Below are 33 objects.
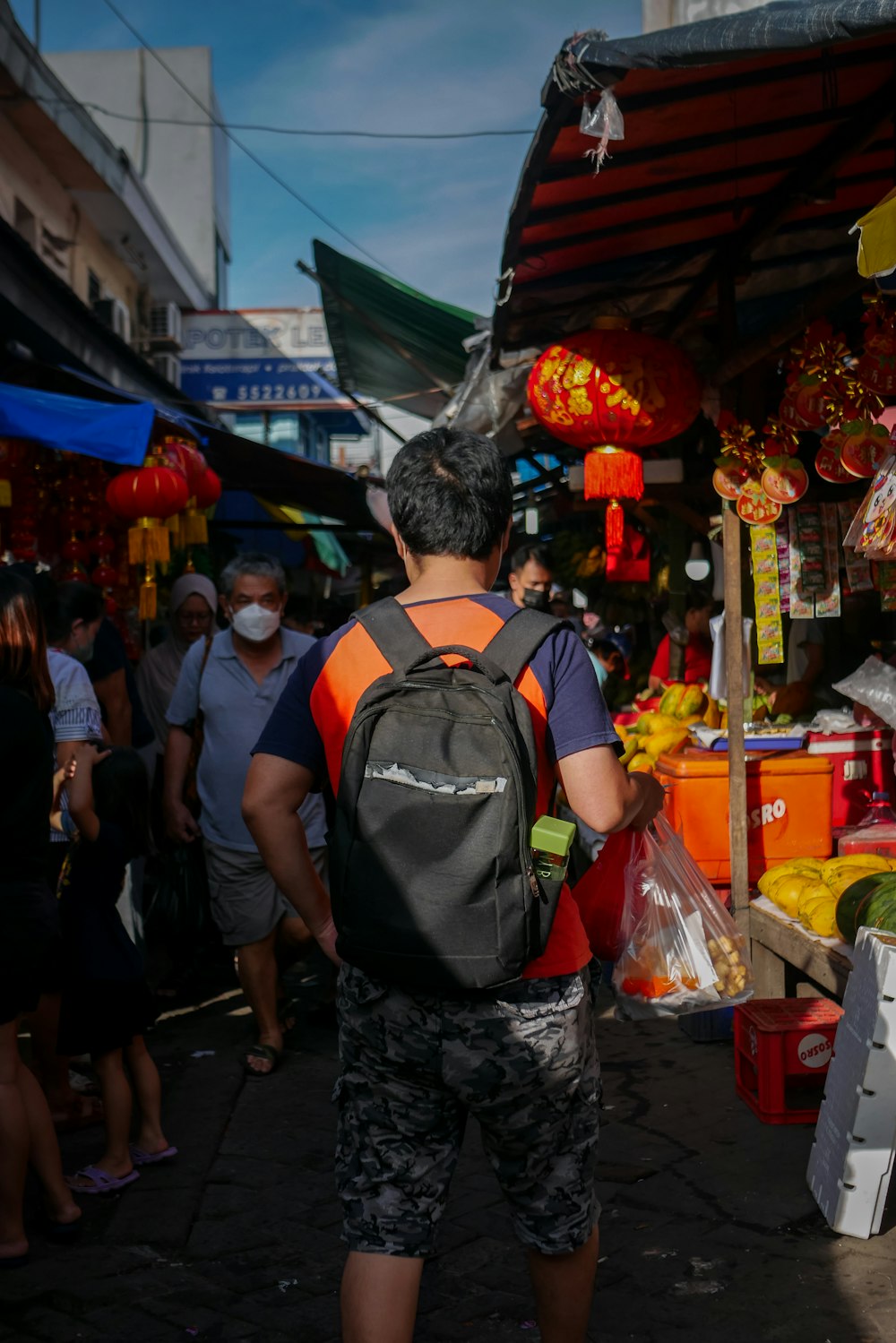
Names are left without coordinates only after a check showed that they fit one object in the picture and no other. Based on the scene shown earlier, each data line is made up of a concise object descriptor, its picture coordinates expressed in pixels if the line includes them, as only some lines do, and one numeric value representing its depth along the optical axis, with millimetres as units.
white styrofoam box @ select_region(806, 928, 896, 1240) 3350
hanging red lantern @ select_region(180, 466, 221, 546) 7676
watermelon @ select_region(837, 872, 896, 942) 4262
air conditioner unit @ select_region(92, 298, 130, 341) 15742
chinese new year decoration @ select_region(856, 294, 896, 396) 4602
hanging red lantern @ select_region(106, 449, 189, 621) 6980
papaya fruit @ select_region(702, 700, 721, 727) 7387
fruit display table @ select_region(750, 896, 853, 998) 4477
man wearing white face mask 5312
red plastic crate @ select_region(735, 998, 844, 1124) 4215
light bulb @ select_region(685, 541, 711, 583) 8539
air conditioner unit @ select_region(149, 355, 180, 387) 19238
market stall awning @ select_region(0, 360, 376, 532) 6152
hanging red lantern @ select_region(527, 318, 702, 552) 5691
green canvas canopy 11172
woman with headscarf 7168
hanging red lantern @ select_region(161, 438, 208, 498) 7277
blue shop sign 19844
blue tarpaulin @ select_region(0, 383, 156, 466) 5988
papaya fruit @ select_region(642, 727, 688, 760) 6875
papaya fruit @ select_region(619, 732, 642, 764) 7195
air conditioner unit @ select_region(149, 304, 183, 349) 19030
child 3863
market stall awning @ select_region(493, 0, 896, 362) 3393
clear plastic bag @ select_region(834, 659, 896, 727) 5000
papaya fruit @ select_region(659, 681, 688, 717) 7889
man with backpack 2064
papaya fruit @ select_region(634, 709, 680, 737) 7326
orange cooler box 5668
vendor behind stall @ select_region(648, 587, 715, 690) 8344
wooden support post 5355
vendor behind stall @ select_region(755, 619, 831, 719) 6855
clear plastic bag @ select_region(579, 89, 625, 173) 3529
